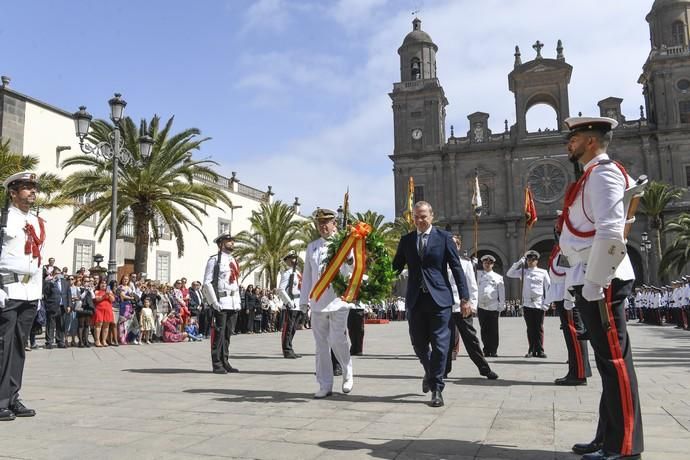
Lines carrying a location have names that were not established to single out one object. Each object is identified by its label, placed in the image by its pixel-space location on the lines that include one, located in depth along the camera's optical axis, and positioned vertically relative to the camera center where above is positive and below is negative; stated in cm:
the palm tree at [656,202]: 4681 +742
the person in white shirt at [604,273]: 351 +14
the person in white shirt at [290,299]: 1166 +2
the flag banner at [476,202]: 1342 +244
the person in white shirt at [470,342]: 785 -62
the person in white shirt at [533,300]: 1088 -7
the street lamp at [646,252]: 4178 +328
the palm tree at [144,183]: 2338 +488
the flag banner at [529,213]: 1070 +157
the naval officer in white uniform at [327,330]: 653 -35
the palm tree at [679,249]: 3741 +296
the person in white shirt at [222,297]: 890 +6
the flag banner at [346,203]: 916 +157
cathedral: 5156 +1404
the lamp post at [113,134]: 1638 +484
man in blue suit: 599 +10
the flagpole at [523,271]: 1116 +48
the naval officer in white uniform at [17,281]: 541 +23
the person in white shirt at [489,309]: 1132 -23
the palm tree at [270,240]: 3866 +398
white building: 2602 +421
